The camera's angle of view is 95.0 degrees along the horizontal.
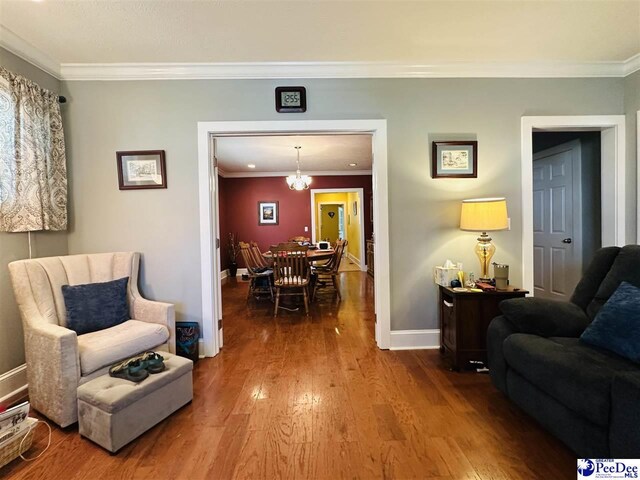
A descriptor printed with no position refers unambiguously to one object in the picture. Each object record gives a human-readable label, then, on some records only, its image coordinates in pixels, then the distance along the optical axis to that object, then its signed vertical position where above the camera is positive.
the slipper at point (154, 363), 1.72 -0.74
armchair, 1.64 -0.60
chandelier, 5.61 +1.06
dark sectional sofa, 1.15 -0.64
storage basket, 1.39 -1.00
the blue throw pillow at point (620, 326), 1.42 -0.49
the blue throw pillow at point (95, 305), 1.99 -0.46
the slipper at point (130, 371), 1.65 -0.75
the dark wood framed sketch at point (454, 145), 2.63 +0.68
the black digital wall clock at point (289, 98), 2.58 +1.22
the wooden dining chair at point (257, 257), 4.59 -0.31
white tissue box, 2.50 -0.36
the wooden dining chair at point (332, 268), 4.68 -0.53
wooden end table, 2.26 -0.68
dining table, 4.23 -0.28
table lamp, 2.29 +0.10
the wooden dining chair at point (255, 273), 4.49 -0.55
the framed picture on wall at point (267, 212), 7.07 +0.60
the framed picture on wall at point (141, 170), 2.59 +0.62
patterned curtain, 2.02 +0.62
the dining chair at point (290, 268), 3.77 -0.41
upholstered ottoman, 1.48 -0.89
